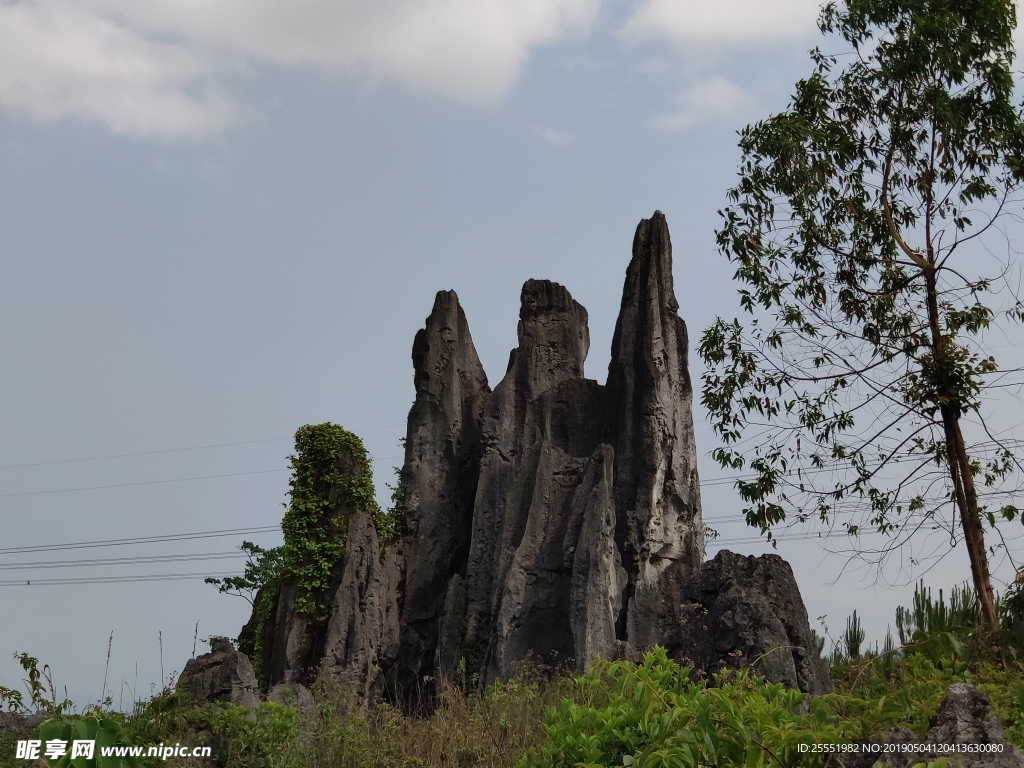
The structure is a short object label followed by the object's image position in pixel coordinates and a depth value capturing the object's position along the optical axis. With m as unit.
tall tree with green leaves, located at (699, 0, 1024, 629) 15.32
